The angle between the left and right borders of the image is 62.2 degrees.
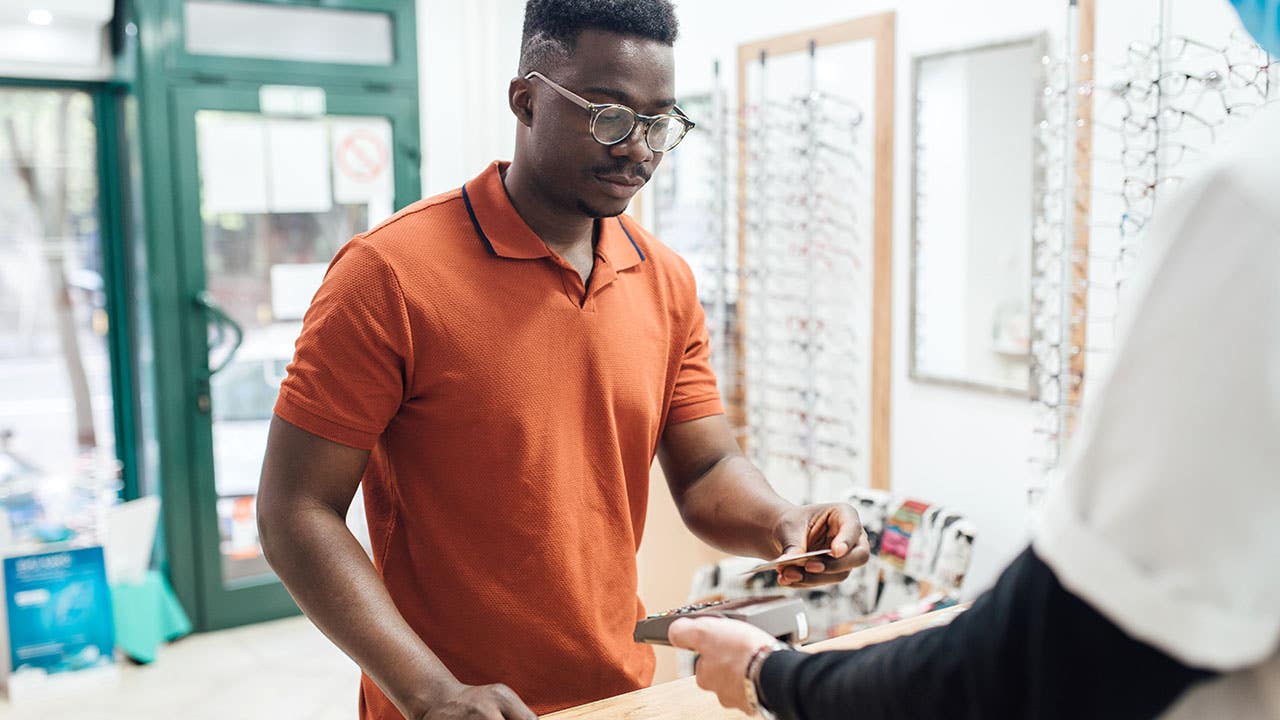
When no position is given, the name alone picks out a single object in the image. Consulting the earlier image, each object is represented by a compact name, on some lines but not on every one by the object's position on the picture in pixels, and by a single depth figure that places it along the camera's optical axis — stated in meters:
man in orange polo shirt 1.26
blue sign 3.76
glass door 4.20
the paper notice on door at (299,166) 4.31
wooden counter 1.33
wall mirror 2.81
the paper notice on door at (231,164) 4.19
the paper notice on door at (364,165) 4.43
